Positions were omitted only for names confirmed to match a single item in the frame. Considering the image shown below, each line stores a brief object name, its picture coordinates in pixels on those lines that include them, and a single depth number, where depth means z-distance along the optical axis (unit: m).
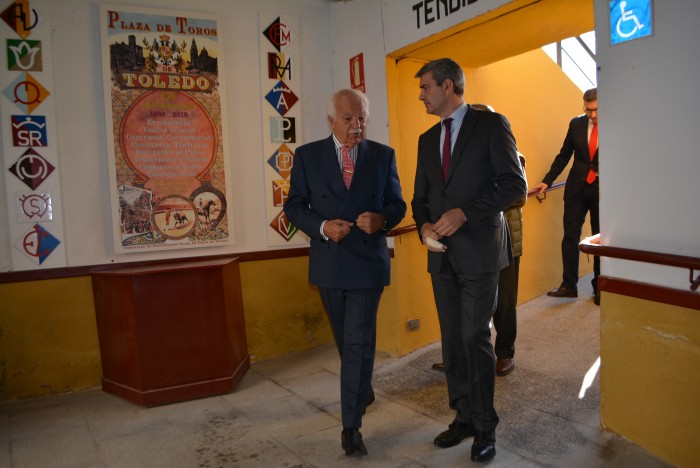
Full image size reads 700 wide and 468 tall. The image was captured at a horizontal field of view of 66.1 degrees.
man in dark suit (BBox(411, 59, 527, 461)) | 2.59
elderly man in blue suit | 2.80
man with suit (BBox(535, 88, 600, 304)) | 4.90
